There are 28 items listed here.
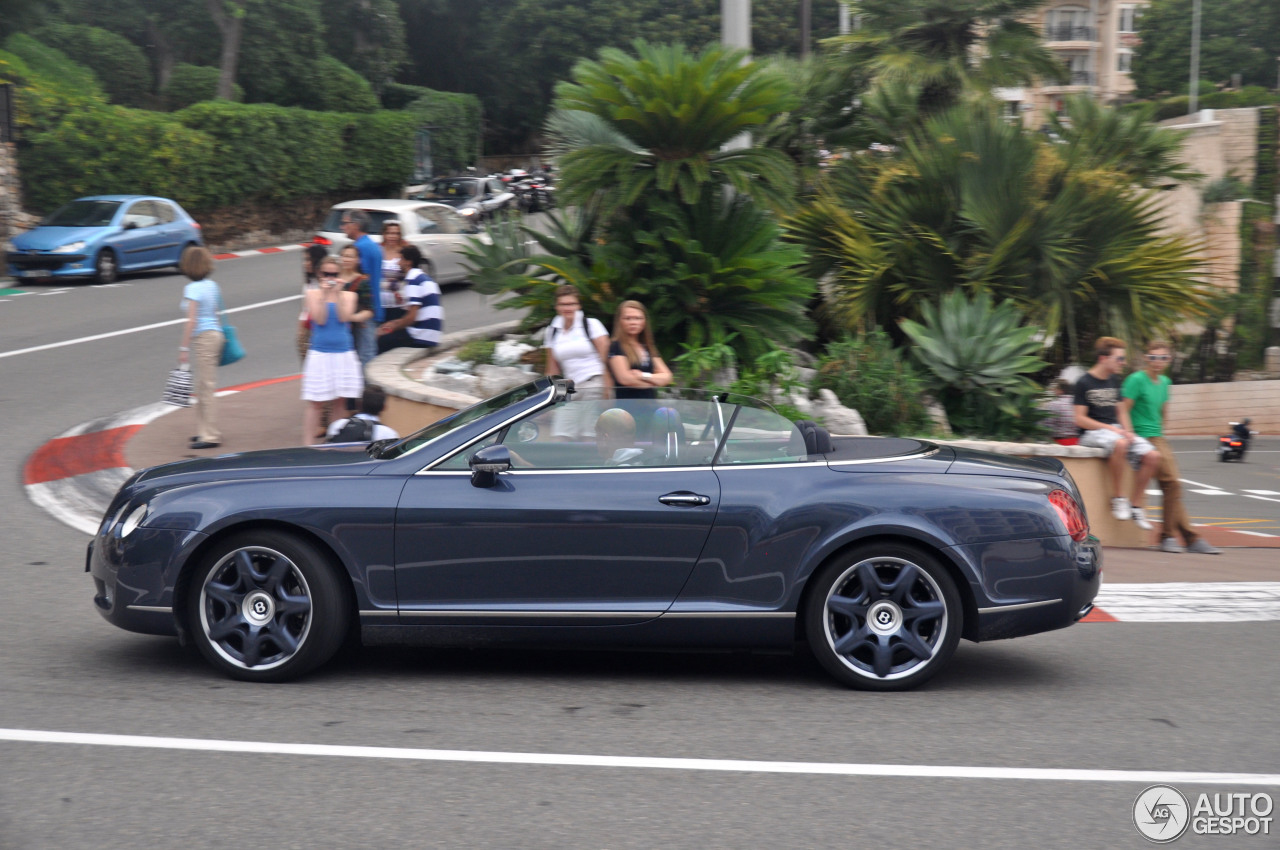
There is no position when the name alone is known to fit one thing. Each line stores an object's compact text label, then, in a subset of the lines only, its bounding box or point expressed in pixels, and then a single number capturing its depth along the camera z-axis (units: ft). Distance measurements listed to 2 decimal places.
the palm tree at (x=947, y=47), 47.62
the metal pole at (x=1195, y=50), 207.62
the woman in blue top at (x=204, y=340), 35.94
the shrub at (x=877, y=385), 36.50
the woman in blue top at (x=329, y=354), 33.30
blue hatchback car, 72.13
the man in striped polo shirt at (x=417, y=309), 38.14
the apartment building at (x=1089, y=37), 317.22
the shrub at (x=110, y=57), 118.62
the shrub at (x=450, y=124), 154.81
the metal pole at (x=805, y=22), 81.70
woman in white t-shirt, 31.22
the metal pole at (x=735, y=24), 39.24
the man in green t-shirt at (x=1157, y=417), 33.12
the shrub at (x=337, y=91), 134.00
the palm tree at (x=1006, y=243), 41.04
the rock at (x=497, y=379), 37.83
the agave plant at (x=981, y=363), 37.70
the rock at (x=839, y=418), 35.01
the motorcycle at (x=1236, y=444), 60.18
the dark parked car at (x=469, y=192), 106.52
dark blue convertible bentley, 18.94
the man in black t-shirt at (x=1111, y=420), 33.01
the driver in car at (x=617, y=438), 19.79
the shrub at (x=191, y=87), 124.26
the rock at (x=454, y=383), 38.42
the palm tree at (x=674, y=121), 35.29
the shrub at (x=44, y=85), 84.53
